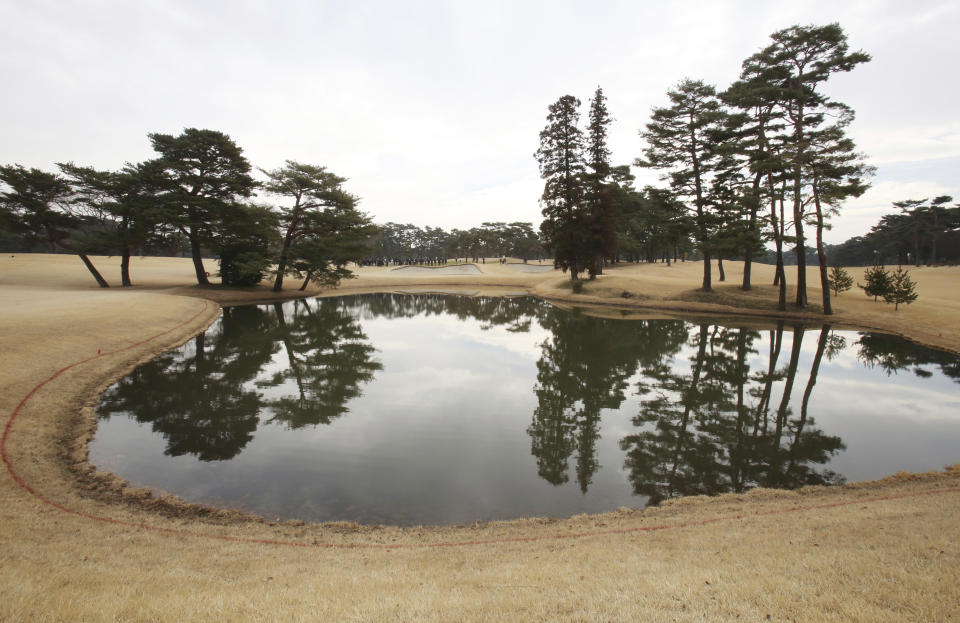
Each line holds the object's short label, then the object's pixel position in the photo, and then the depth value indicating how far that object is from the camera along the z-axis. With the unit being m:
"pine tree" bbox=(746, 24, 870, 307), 21.66
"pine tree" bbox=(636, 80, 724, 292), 29.20
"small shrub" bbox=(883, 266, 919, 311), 24.16
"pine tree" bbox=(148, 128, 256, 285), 32.84
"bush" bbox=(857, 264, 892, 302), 25.80
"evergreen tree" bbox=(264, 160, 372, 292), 36.16
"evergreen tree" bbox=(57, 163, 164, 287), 32.44
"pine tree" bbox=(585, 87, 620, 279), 36.22
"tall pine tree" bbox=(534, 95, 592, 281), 37.16
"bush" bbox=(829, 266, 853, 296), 29.98
